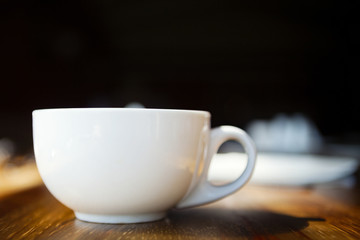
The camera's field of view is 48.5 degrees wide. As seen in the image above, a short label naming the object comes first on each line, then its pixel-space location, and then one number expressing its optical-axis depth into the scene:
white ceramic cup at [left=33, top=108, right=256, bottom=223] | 0.36
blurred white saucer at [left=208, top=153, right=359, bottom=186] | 0.73
